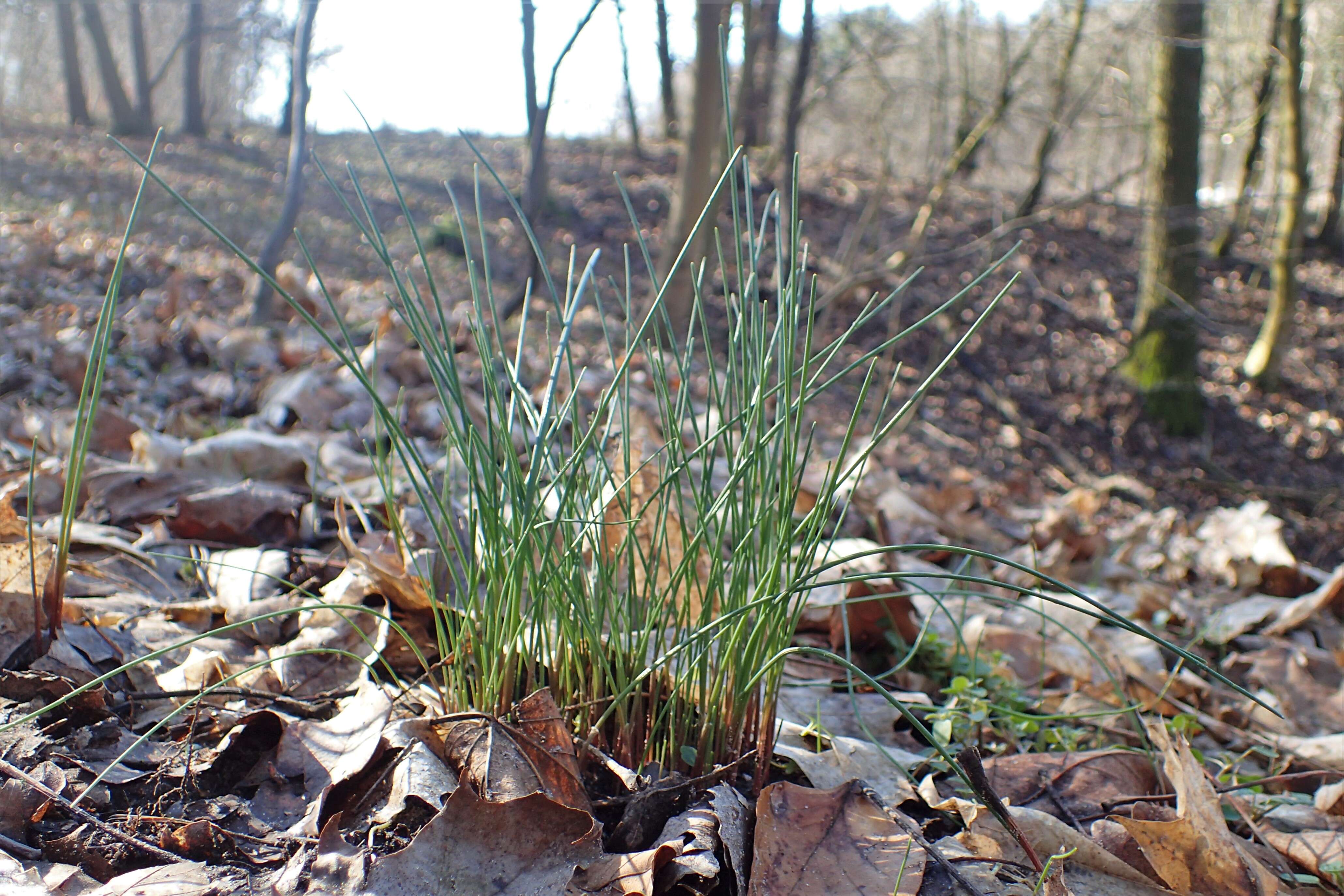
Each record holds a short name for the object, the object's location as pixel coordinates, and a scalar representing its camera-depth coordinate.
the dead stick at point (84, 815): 0.76
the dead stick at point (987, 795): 0.81
